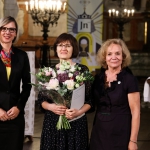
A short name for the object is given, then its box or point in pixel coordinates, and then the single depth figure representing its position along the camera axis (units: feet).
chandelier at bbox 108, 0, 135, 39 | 46.29
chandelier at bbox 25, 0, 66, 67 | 31.65
